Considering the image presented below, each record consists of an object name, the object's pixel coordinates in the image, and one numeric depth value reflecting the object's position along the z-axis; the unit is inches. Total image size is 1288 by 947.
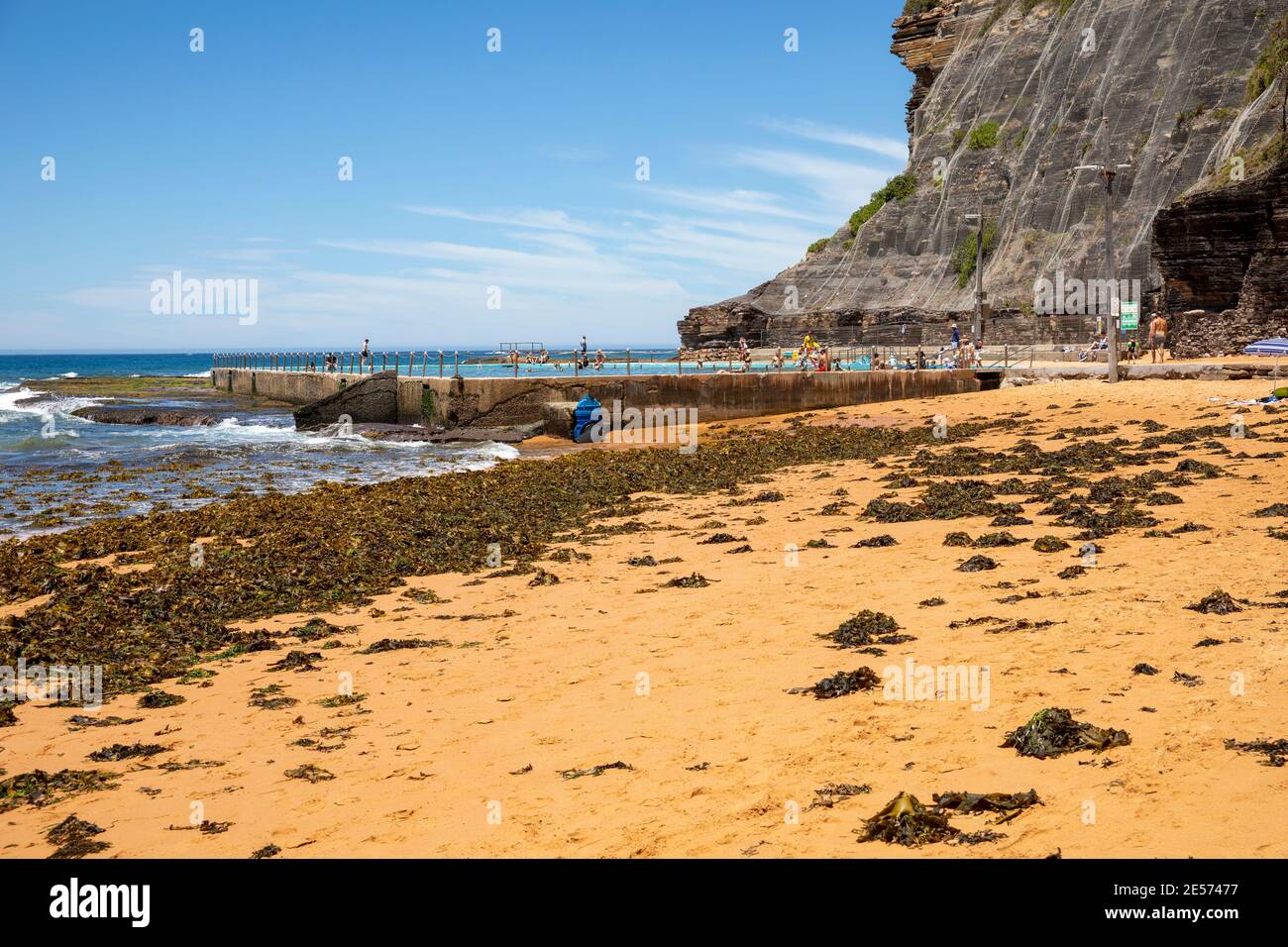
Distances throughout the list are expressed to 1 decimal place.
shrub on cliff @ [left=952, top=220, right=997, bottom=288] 3316.9
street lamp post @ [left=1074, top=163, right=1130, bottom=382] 1166.3
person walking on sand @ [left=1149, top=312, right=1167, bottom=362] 1496.1
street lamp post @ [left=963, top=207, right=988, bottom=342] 1851.4
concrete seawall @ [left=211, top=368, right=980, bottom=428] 1386.6
